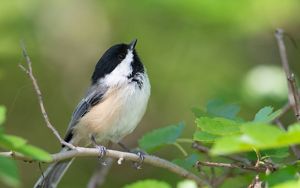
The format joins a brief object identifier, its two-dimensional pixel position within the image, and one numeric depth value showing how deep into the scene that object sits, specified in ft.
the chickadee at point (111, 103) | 22.41
